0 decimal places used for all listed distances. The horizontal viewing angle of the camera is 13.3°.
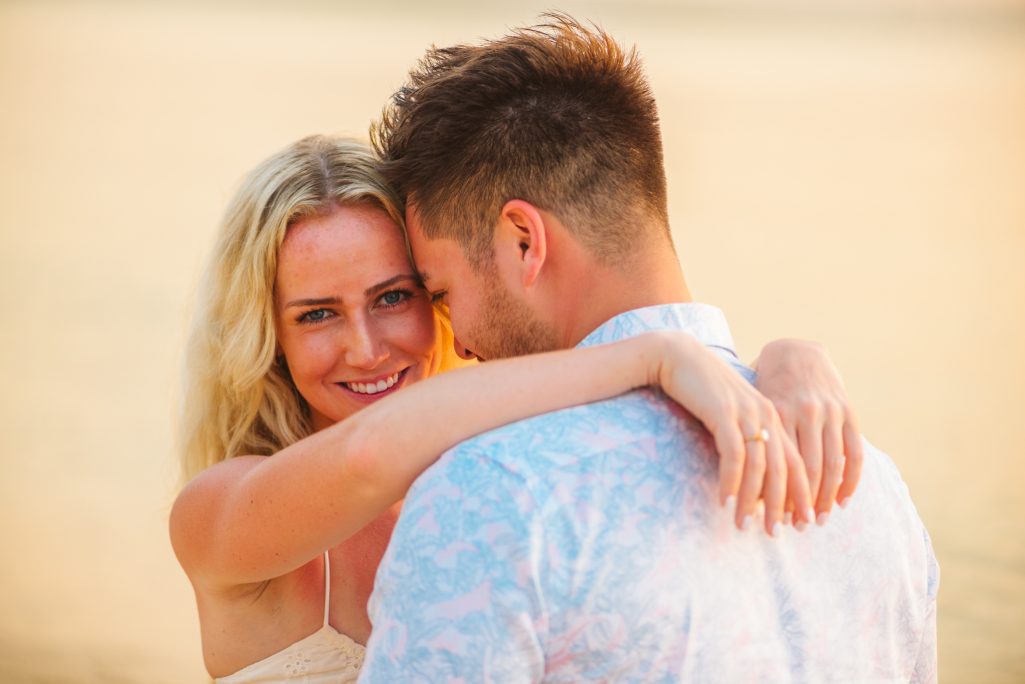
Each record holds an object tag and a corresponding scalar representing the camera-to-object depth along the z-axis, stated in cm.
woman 313
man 285
